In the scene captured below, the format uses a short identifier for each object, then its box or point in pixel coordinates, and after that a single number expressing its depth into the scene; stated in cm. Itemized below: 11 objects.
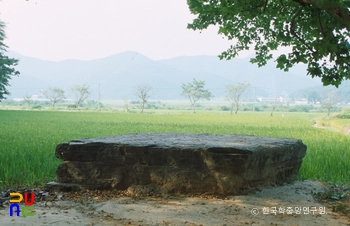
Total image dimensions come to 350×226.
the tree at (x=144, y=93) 6725
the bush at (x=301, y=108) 8162
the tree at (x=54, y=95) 7900
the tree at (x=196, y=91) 7331
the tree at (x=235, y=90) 7062
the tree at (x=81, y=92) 7531
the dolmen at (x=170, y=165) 599
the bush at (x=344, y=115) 3750
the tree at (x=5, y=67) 3606
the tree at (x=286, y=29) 561
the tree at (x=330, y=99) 5672
